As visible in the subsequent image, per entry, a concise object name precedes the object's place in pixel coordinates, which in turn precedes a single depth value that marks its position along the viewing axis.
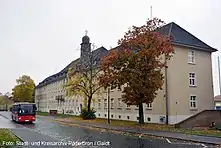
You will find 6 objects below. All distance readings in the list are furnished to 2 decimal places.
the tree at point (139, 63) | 28.06
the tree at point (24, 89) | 101.65
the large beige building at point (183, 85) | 34.44
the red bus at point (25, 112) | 36.62
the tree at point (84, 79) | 43.25
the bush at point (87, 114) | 43.12
